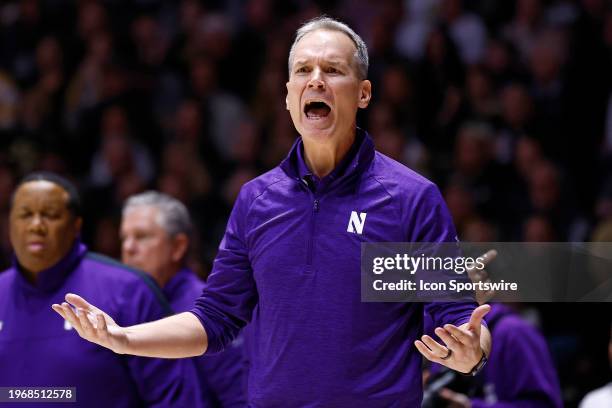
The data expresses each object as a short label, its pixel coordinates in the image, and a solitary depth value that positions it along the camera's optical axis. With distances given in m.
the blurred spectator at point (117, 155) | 17.48
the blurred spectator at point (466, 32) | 16.94
